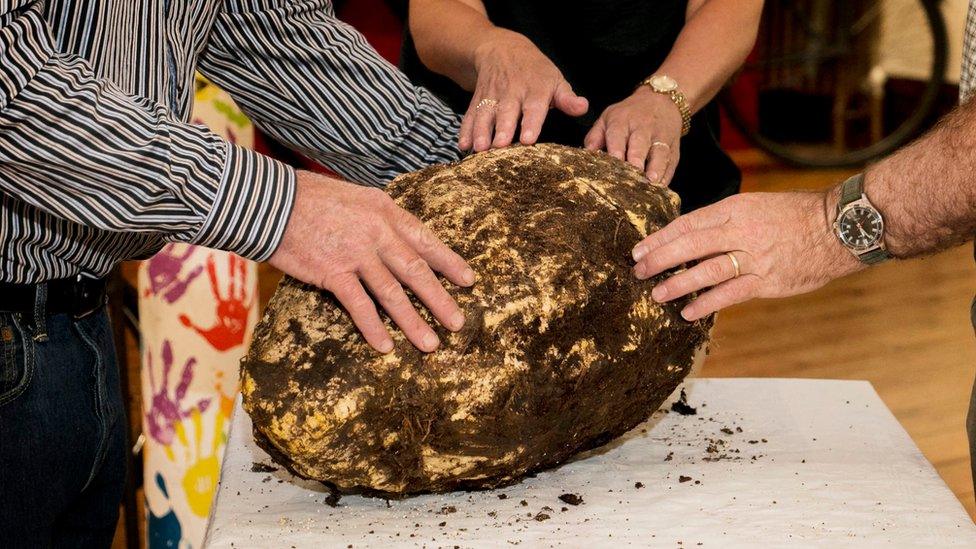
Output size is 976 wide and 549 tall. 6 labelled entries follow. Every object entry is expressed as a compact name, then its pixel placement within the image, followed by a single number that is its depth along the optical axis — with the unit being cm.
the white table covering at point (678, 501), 136
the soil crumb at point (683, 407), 179
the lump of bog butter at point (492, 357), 134
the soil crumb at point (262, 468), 158
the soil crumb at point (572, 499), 145
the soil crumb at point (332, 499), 147
